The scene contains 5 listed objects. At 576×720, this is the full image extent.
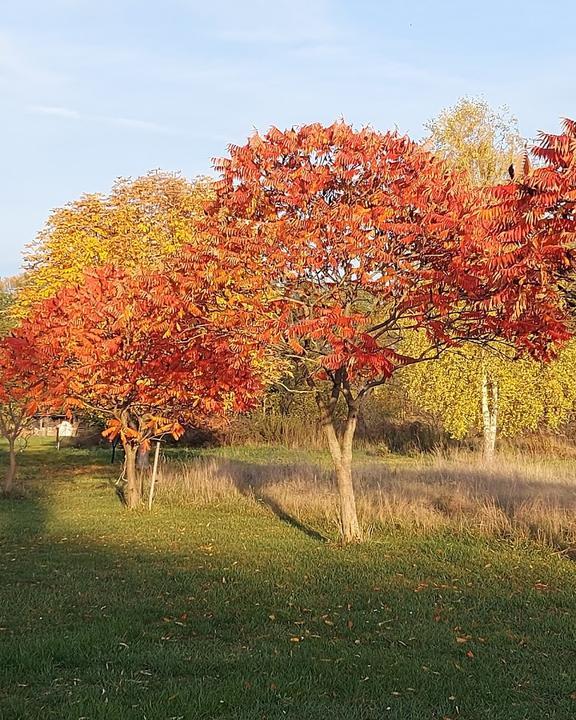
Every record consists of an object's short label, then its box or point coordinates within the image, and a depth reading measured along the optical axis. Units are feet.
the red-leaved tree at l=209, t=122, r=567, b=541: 29.68
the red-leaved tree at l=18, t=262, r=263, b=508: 38.75
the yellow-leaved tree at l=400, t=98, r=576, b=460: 73.00
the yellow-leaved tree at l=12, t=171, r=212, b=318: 72.90
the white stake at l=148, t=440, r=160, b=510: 48.72
